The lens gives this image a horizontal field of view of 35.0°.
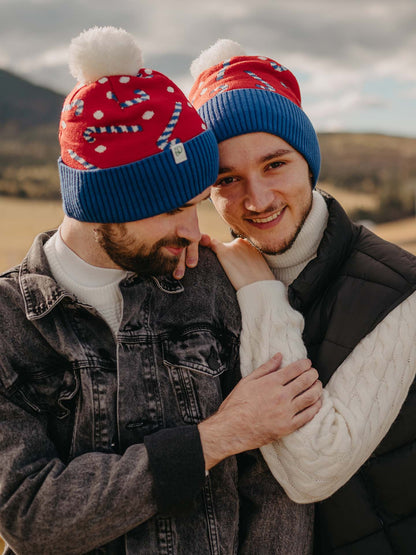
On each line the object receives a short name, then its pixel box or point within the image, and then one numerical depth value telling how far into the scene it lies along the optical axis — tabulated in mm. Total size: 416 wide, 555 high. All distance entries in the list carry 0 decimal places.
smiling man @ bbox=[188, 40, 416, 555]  835
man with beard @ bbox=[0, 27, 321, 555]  783
